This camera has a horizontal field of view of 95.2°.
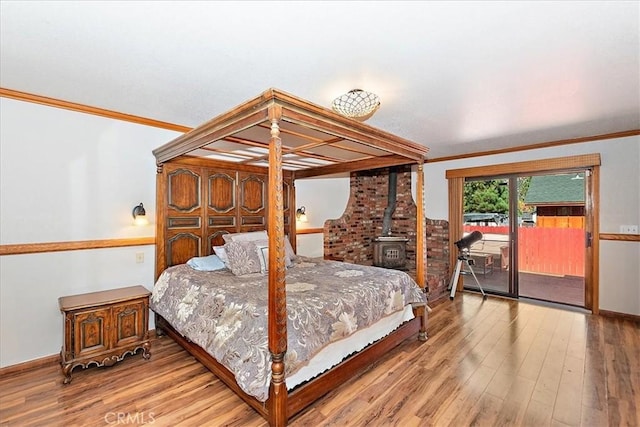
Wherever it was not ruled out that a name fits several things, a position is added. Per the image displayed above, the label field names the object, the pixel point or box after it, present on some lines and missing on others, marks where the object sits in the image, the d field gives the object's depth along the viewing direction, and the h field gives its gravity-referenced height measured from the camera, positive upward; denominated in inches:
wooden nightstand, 93.5 -39.3
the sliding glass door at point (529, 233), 180.9 -14.0
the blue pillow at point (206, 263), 125.8 -22.3
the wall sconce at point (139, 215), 120.3 -1.0
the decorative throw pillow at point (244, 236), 135.0 -11.4
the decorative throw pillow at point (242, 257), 121.0 -19.1
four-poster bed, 71.6 +10.0
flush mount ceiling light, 91.1 +34.9
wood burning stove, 211.0 -29.6
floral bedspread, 75.2 -30.4
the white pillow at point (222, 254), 127.6 -18.4
